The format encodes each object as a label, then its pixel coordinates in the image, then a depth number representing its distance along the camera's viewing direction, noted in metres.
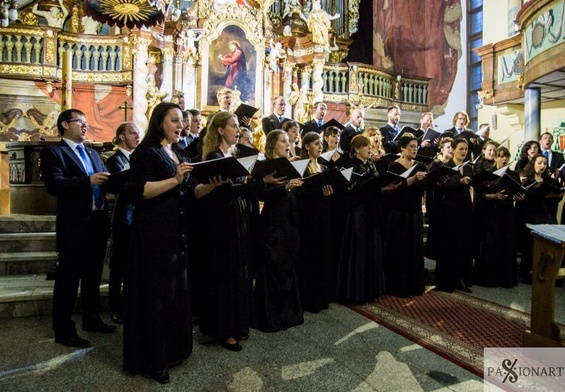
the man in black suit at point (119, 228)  3.68
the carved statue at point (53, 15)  10.49
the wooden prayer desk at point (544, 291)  3.00
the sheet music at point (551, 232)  2.82
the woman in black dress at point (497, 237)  5.34
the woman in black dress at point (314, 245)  4.10
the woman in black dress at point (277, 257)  3.64
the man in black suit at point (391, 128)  7.40
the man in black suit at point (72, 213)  3.14
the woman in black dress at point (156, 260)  2.66
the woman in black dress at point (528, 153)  5.98
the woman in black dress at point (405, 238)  4.72
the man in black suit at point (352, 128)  6.65
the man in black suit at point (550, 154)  6.62
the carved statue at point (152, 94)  9.82
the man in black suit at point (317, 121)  6.68
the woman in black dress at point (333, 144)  4.73
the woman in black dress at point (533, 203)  5.54
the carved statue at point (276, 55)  11.69
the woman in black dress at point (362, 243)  4.37
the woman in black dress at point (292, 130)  4.44
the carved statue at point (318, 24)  11.67
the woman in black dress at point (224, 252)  3.18
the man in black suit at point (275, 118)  6.58
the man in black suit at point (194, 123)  5.35
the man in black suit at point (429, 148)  6.64
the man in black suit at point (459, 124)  7.26
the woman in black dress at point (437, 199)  5.11
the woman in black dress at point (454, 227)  4.92
